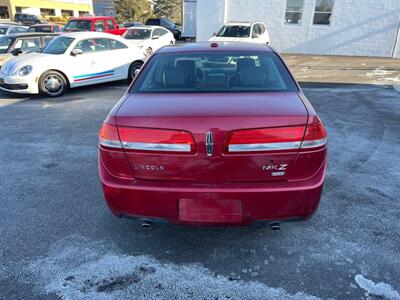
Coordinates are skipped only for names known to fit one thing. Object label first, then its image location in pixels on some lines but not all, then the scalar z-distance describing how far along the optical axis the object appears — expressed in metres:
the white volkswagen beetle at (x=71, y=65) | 8.09
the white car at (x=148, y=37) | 13.85
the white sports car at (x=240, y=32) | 13.26
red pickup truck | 14.82
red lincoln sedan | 2.21
